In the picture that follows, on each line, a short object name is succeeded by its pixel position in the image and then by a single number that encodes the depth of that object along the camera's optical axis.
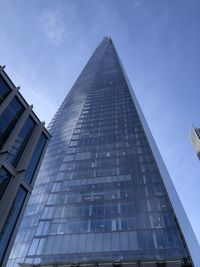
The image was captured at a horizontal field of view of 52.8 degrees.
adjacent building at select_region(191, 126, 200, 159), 94.91
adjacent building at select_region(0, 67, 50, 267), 13.92
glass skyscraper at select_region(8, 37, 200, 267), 33.48
